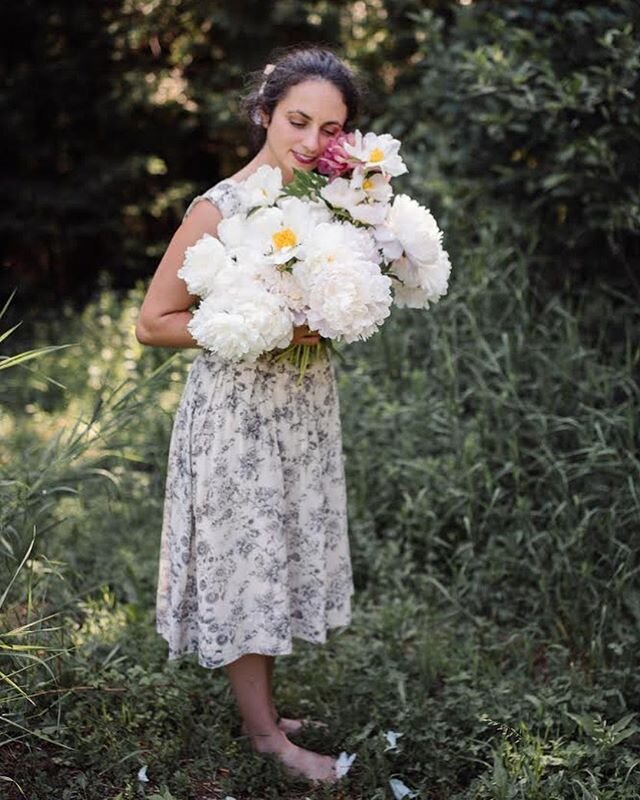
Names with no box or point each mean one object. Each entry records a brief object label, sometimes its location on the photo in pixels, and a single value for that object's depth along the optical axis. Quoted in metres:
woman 2.68
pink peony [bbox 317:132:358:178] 2.58
